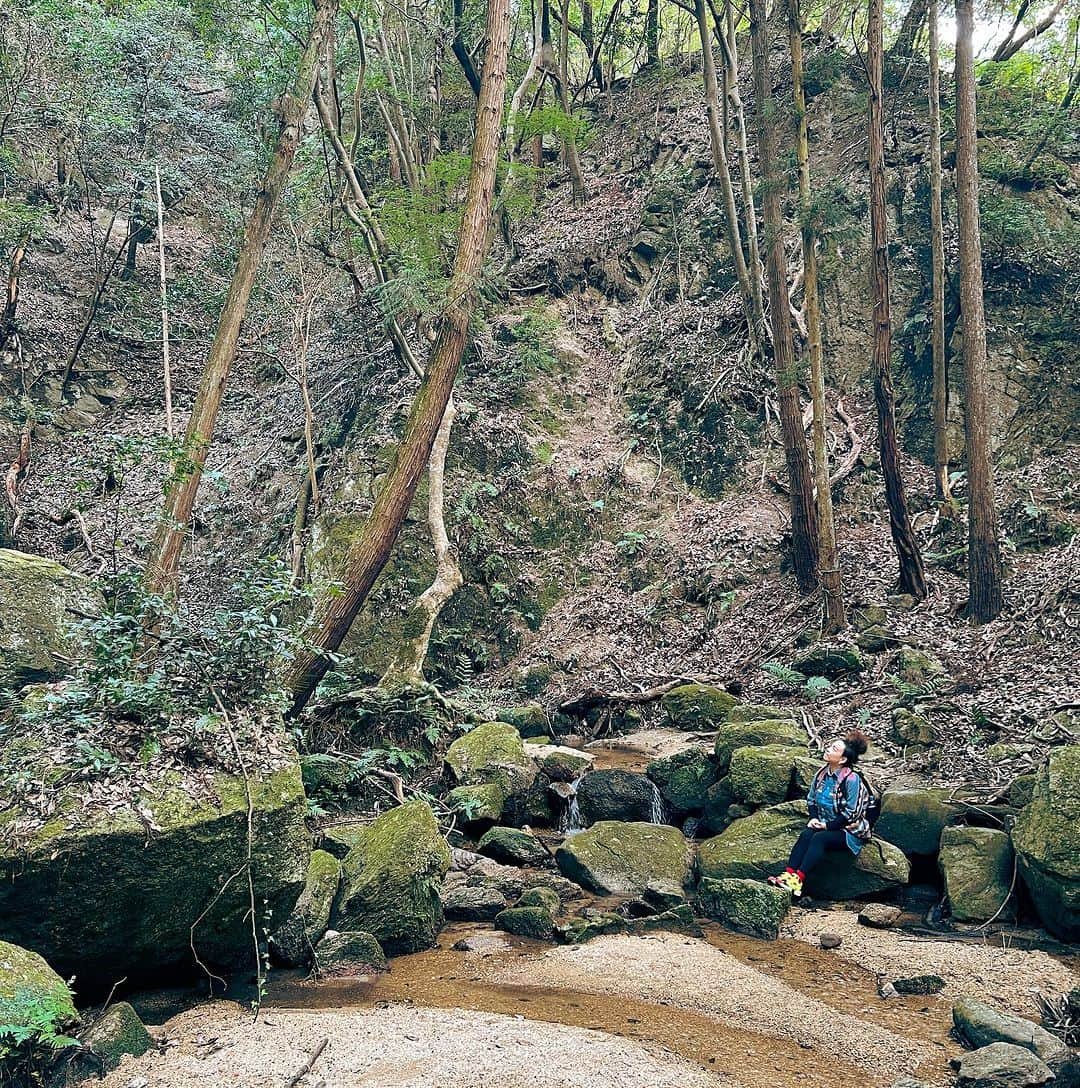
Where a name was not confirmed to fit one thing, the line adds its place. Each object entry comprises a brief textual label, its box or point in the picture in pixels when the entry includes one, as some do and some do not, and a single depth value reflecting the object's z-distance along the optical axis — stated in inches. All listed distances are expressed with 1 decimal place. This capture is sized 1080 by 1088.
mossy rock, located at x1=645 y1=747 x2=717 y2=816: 353.4
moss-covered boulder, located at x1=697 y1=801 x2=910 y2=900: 263.7
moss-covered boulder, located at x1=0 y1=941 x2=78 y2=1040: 133.9
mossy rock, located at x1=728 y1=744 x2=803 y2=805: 321.7
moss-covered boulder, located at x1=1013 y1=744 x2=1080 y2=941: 215.3
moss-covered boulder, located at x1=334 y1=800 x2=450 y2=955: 229.9
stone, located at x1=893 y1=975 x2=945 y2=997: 199.5
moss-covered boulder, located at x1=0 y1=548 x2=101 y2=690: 283.9
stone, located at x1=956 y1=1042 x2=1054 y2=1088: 150.9
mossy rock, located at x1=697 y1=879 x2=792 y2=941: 246.0
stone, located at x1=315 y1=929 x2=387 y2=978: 210.2
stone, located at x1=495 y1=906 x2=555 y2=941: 244.2
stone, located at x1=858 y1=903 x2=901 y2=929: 243.0
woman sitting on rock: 260.8
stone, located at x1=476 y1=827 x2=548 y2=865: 307.7
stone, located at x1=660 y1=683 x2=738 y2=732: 450.9
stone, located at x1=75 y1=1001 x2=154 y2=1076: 151.3
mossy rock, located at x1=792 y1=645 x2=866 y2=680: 445.4
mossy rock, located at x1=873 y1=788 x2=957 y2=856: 273.0
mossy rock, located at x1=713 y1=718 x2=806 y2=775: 361.4
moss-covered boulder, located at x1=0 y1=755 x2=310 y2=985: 161.6
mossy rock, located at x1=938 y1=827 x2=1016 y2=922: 236.7
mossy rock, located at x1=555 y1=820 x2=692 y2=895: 283.0
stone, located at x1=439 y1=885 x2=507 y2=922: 259.3
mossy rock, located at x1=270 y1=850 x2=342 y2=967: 209.8
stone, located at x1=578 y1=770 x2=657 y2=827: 351.6
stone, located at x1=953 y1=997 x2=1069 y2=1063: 161.6
